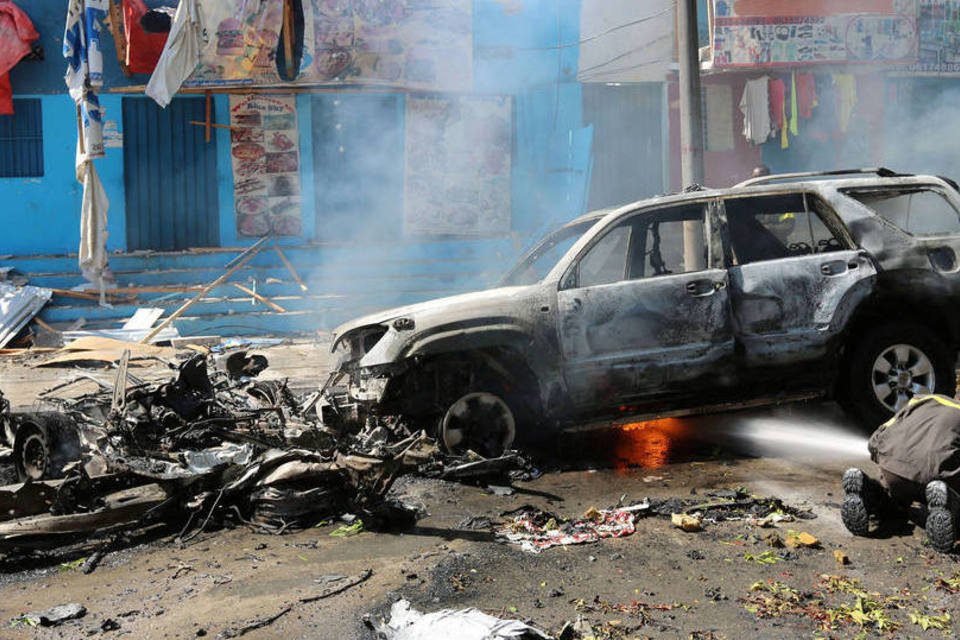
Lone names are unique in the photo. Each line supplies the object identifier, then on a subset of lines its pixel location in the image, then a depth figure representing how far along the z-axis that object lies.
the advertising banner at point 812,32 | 14.98
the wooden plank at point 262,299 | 13.28
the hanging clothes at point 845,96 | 15.80
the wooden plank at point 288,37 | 14.30
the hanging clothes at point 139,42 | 13.58
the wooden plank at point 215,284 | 12.16
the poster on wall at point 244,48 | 14.04
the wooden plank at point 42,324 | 12.53
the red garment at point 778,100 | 15.48
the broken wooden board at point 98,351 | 10.75
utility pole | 9.10
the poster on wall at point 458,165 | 15.05
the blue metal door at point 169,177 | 14.53
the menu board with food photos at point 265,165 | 14.62
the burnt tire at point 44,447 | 5.75
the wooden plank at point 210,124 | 14.45
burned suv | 5.98
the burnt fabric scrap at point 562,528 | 4.75
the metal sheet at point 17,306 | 12.40
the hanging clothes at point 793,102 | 15.45
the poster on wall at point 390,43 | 14.38
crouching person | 4.30
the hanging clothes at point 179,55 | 13.18
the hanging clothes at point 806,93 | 15.51
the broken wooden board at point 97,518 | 4.57
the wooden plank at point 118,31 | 13.80
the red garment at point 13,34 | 13.70
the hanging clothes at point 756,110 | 15.44
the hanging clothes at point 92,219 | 12.27
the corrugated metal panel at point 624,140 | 15.68
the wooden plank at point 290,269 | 13.86
